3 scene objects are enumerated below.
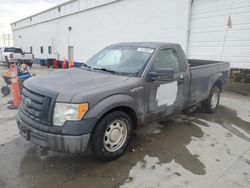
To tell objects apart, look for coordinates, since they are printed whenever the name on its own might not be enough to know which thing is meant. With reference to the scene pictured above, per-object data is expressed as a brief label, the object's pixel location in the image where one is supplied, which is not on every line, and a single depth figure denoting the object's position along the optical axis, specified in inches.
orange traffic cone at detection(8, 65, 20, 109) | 220.4
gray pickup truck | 99.0
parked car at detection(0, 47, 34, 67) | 690.2
